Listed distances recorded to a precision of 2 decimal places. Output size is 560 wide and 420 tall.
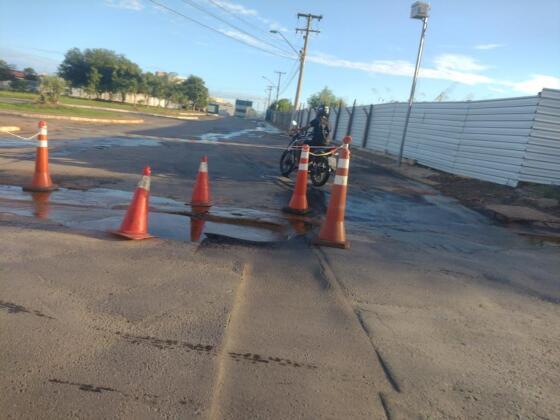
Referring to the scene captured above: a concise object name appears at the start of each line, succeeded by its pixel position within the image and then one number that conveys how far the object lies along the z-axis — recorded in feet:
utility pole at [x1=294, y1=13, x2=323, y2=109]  157.17
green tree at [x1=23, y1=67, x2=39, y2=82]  288.61
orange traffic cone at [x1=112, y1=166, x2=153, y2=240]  17.42
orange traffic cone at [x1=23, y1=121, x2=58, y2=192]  24.38
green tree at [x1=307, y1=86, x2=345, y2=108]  282.85
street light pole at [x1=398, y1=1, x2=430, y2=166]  59.57
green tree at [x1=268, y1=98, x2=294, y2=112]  357.00
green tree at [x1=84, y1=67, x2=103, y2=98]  246.68
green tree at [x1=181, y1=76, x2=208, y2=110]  426.51
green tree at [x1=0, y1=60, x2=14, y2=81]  238.68
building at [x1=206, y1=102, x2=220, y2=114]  488.85
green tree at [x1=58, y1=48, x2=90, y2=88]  254.06
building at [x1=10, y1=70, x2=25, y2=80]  295.07
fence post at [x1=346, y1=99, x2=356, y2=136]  107.54
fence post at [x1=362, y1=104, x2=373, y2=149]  93.66
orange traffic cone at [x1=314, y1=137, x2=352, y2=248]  19.31
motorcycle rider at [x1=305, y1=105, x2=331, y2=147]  37.17
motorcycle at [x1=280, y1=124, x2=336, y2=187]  36.63
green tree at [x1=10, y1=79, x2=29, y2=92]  219.82
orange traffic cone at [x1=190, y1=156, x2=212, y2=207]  24.52
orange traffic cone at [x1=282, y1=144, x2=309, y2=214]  25.55
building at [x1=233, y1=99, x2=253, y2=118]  382.92
